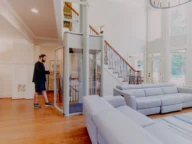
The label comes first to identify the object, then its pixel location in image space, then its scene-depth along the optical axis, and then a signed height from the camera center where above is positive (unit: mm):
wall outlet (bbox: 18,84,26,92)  5172 -613
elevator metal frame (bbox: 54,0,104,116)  3373 +510
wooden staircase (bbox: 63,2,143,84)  5372 +325
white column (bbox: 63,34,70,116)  3363 -158
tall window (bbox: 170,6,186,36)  6336 +2362
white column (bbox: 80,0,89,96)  3486 +481
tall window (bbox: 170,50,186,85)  6289 +182
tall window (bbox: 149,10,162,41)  7712 +2643
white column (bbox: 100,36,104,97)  3817 -111
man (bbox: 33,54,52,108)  3996 -173
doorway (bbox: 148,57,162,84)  7300 +52
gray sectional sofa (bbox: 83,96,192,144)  984 -476
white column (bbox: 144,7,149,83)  8289 +727
